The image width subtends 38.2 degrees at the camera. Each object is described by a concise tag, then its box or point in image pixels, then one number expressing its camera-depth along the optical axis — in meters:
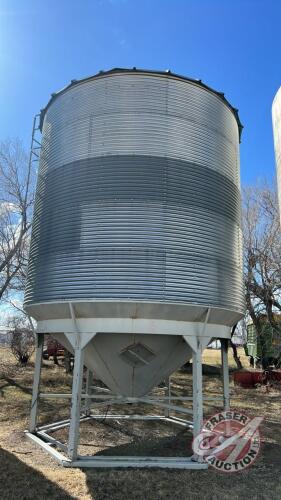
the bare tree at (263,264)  21.98
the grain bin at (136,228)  8.08
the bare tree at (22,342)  26.45
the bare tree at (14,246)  20.66
